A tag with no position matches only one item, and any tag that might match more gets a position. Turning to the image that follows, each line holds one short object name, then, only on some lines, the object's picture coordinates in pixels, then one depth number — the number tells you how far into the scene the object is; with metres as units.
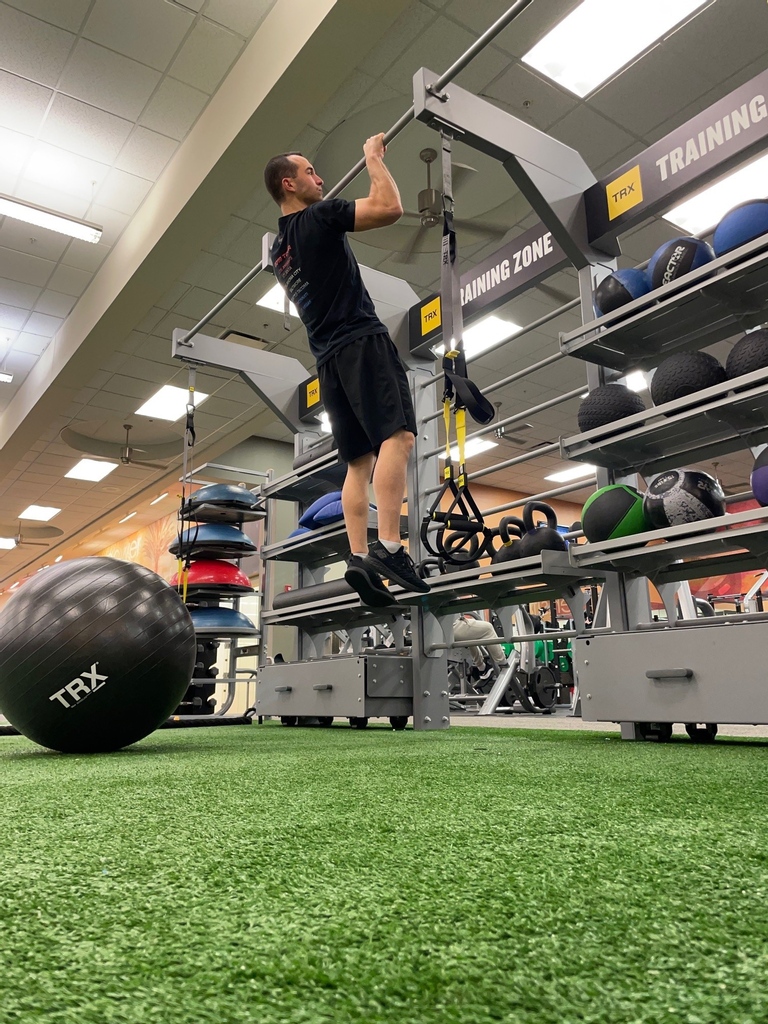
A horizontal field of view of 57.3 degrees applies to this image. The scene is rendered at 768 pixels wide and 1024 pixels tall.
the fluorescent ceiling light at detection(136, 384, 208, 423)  8.41
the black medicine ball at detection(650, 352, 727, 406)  2.25
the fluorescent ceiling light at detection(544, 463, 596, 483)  12.37
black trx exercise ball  1.86
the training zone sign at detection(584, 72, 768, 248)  2.41
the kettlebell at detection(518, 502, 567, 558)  2.59
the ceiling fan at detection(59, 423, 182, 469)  9.39
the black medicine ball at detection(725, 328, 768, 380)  2.09
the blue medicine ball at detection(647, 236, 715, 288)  2.36
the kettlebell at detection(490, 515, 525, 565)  2.66
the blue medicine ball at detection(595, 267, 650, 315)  2.51
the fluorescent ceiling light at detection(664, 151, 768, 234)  5.08
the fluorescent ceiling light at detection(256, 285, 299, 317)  6.44
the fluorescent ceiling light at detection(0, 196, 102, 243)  5.59
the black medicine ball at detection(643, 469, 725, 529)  2.16
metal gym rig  2.05
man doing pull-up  2.26
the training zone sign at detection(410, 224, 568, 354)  3.31
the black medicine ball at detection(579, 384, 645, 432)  2.48
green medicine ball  2.35
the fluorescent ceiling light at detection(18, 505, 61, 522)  12.44
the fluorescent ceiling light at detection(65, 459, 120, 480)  10.41
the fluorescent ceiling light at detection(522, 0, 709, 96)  3.91
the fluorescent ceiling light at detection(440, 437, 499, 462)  10.09
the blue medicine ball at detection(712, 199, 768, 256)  2.17
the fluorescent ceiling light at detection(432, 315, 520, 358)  7.28
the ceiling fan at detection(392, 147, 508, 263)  4.55
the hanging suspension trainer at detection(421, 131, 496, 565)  1.92
